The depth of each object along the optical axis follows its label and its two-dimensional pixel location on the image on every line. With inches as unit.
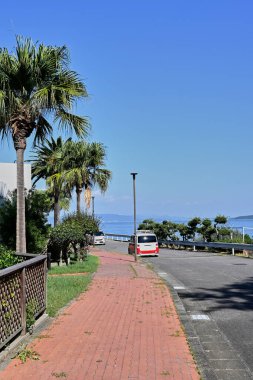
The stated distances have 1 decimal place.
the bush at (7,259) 325.1
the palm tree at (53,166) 1289.4
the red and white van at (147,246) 1315.2
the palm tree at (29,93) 577.3
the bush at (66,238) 861.2
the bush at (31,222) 743.7
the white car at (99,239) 2182.6
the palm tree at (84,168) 1339.8
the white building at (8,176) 863.7
